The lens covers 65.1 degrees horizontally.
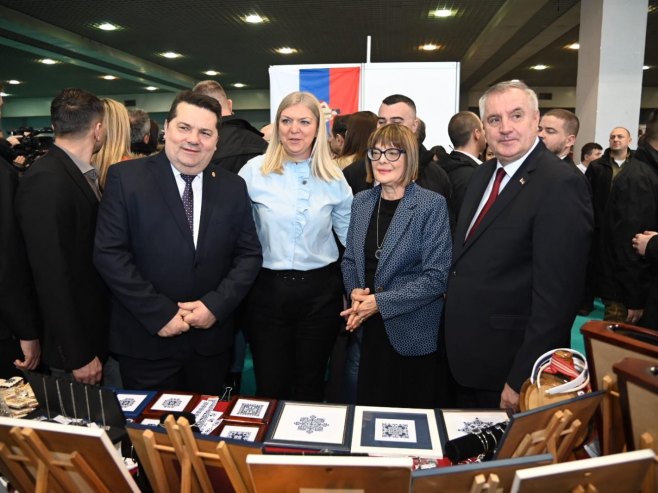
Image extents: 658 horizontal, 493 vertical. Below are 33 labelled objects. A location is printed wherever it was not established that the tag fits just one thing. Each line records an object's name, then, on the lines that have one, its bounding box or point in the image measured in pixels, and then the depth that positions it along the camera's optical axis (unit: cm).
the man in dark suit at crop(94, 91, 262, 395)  188
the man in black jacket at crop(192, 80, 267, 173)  277
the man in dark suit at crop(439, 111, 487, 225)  295
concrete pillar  515
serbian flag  398
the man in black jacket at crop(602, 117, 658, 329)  324
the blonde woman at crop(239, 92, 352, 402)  224
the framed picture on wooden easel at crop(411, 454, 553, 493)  91
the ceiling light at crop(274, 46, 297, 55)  959
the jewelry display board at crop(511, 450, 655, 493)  87
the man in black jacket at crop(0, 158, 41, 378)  192
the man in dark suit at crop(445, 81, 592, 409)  163
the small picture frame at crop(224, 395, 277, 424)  150
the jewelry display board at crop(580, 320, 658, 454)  119
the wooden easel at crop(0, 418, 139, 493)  100
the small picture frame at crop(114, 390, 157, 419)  154
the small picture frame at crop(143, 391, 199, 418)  154
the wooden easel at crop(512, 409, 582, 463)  113
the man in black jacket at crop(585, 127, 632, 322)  487
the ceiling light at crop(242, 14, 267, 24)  743
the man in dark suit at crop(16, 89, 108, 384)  184
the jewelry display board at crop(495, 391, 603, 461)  109
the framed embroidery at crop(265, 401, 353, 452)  137
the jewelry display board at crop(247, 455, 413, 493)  89
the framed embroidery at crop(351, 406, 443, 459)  135
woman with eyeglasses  212
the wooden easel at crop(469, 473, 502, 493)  91
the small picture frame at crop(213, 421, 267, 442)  140
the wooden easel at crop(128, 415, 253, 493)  104
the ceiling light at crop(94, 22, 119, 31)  793
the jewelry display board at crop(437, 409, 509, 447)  144
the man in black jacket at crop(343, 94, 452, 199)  255
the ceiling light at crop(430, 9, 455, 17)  729
